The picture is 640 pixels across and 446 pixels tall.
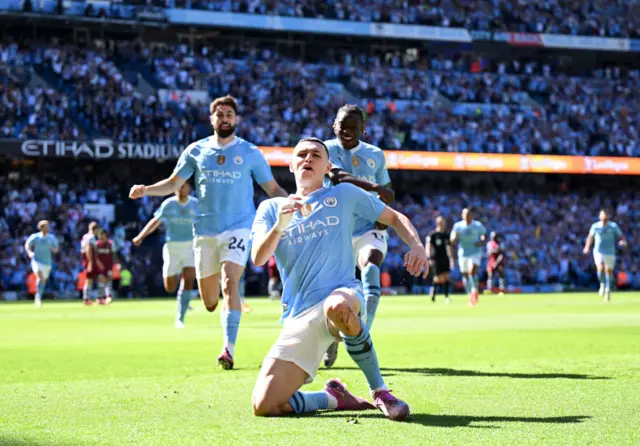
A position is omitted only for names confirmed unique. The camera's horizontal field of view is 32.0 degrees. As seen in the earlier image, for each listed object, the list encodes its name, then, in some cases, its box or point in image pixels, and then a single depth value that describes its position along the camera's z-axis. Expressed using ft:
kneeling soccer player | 23.59
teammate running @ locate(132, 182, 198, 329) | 67.15
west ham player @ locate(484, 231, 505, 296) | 141.83
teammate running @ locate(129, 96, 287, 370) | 39.81
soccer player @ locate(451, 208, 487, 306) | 107.04
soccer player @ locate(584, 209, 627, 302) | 110.22
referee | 110.42
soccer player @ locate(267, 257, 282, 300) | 123.85
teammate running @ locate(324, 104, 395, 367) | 36.73
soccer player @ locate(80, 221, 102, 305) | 106.22
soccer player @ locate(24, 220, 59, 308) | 109.29
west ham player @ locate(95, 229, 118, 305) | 108.78
